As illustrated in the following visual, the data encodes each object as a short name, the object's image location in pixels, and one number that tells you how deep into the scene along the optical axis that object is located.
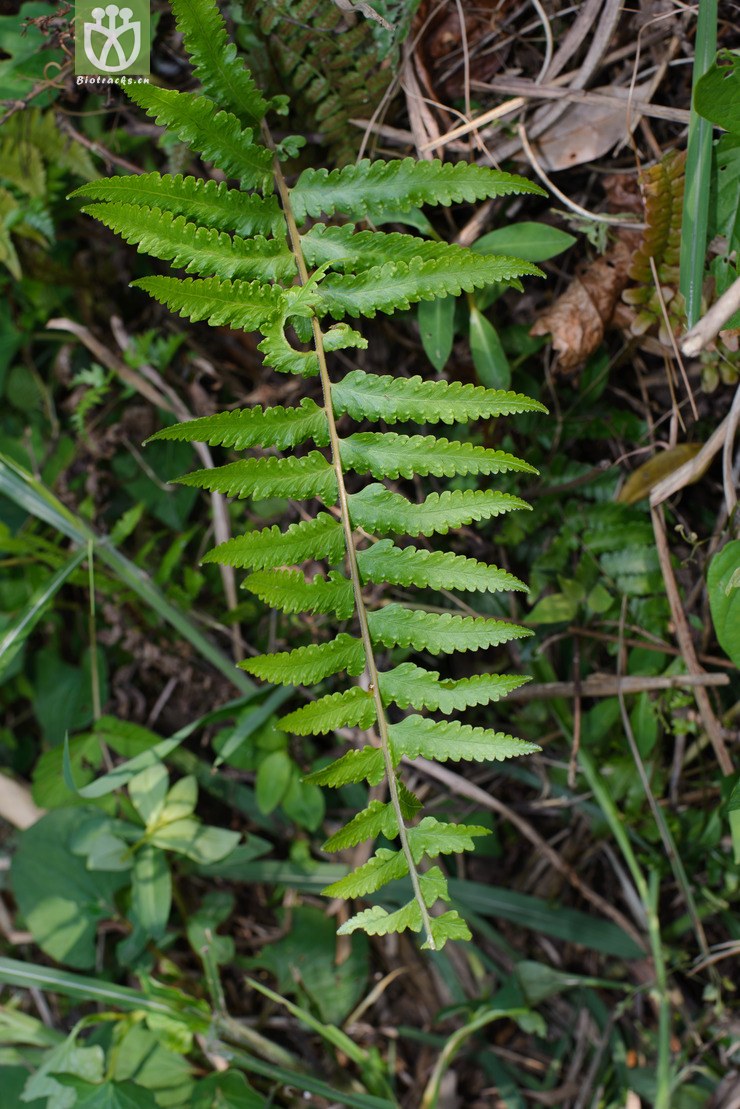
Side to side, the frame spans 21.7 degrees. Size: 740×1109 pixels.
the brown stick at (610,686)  0.72
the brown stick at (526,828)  0.77
